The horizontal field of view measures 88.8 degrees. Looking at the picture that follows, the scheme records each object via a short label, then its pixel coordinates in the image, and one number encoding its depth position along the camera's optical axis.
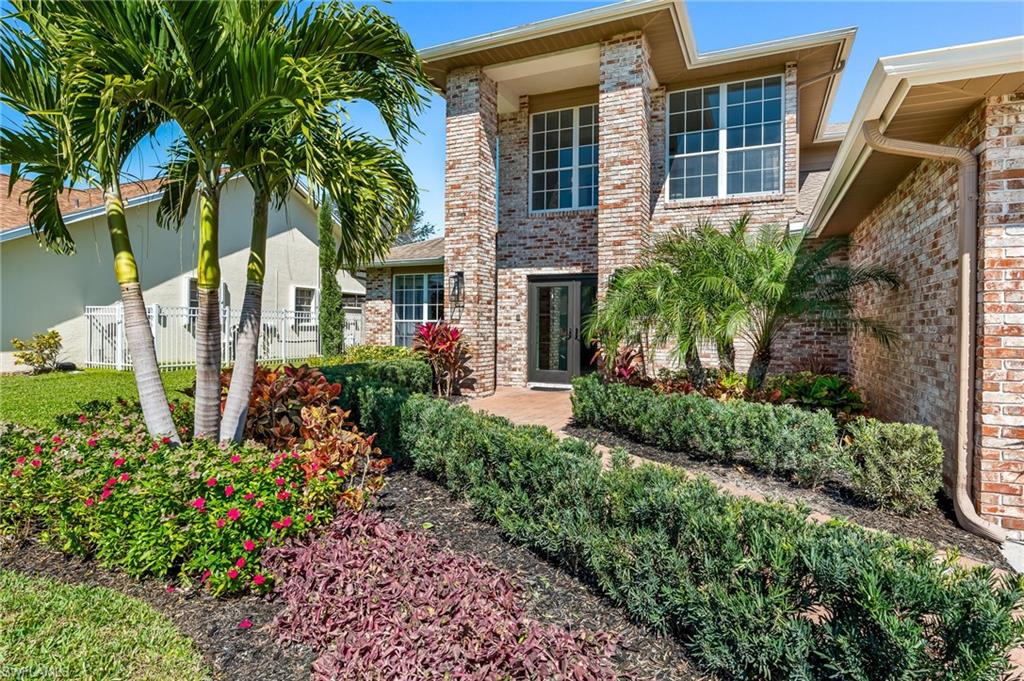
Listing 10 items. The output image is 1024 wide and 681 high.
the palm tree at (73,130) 3.28
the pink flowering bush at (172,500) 3.00
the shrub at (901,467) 4.23
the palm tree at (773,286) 6.30
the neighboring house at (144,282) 11.84
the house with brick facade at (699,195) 3.89
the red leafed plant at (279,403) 4.81
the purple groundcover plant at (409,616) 2.11
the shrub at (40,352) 11.66
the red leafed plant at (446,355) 10.51
